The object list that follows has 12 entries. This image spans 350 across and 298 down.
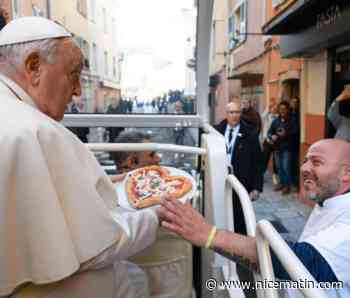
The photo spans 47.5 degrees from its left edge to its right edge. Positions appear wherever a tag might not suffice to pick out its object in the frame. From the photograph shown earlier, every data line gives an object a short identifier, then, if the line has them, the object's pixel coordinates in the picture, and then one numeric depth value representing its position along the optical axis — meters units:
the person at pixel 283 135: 7.23
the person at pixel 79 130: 2.51
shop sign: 5.25
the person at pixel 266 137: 7.45
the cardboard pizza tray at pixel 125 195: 1.63
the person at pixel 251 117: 5.06
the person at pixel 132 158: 2.40
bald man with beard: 1.19
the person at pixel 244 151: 3.89
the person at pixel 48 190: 1.01
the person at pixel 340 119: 3.95
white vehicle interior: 1.09
